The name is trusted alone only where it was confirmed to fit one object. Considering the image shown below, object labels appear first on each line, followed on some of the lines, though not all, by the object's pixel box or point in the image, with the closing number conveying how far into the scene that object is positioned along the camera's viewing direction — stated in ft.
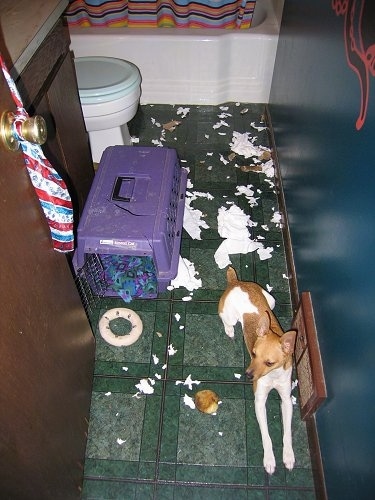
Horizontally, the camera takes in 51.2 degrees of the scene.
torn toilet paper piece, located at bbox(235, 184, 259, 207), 7.84
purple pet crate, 5.52
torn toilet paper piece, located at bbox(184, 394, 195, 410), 5.33
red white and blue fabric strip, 2.77
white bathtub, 9.06
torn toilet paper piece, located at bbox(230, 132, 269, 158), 8.77
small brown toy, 5.23
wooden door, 2.74
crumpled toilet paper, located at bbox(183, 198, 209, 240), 7.33
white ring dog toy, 5.83
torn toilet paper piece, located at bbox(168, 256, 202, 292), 6.57
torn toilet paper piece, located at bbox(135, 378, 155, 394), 5.46
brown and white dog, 4.49
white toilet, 6.88
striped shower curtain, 8.89
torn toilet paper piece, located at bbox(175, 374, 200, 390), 5.51
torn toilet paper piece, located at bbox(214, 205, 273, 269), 6.98
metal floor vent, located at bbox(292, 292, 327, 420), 4.58
